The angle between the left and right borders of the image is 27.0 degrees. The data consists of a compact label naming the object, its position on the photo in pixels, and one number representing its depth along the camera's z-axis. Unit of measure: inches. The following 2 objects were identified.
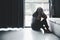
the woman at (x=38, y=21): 169.6
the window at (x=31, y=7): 215.6
